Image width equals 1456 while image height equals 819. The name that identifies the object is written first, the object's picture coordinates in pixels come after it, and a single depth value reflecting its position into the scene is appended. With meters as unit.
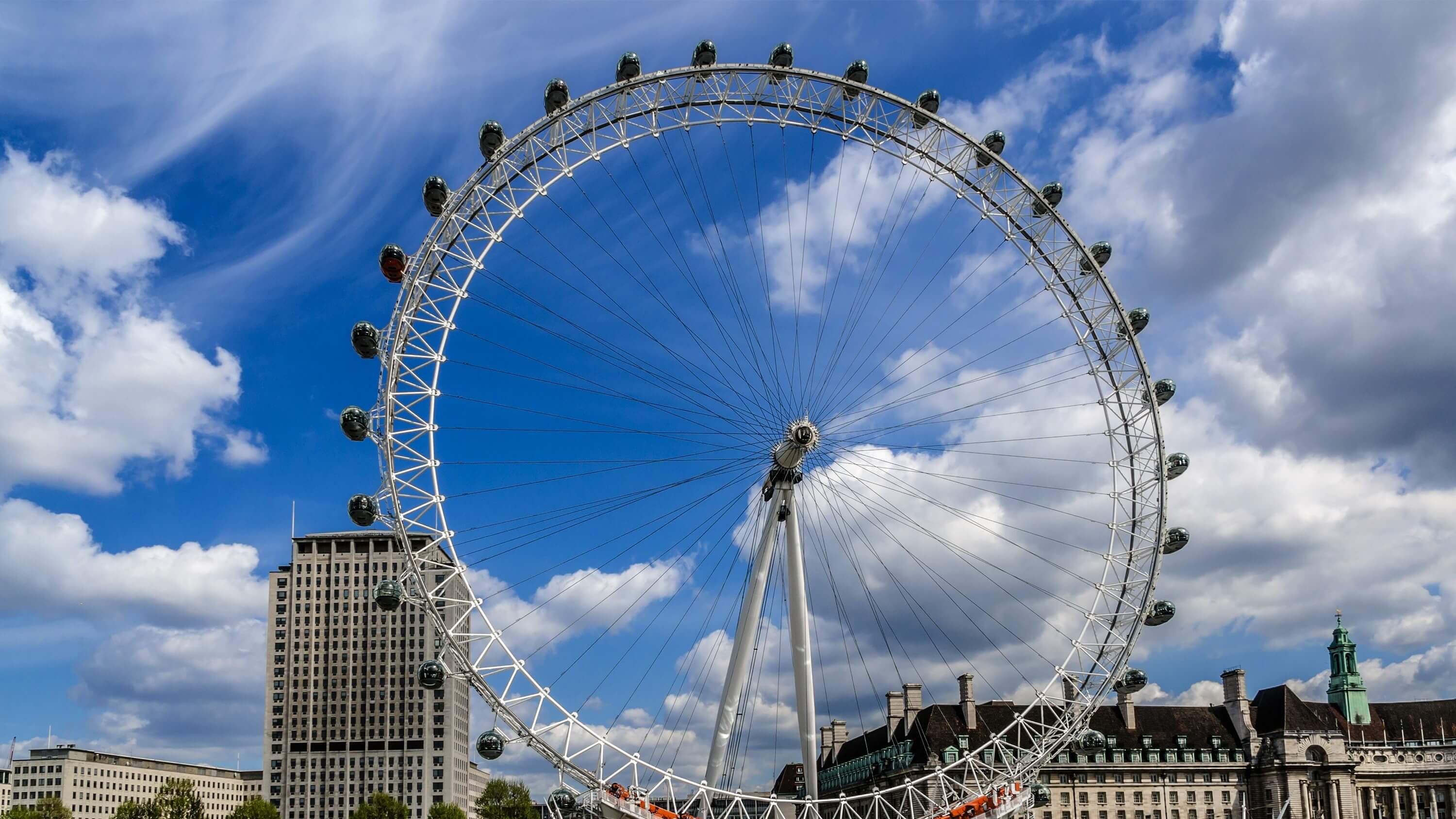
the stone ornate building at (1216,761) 113.06
